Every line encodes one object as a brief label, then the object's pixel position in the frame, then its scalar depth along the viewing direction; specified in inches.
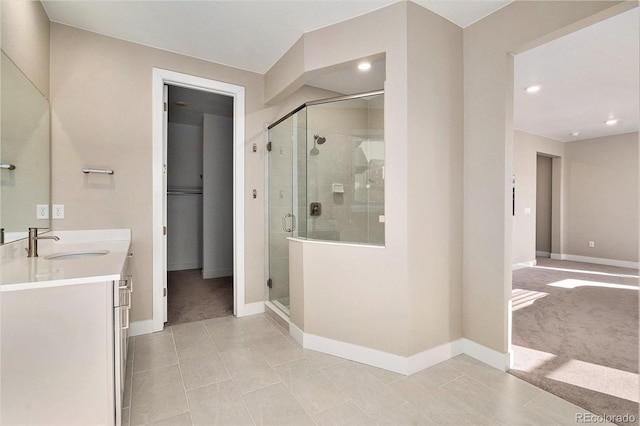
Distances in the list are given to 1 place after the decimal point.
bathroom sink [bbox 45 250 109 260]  78.4
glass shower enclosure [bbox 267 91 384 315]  98.8
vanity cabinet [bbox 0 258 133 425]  48.3
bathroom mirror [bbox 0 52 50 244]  63.6
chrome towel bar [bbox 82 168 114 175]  99.7
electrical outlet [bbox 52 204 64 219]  96.5
